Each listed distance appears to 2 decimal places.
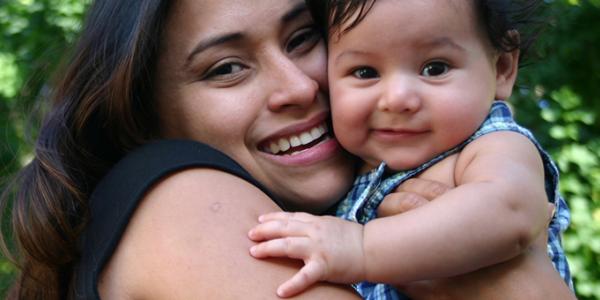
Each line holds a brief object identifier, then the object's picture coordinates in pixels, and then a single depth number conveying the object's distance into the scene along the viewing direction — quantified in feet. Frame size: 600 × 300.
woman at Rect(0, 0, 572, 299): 2.59
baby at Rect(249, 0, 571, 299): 2.34
